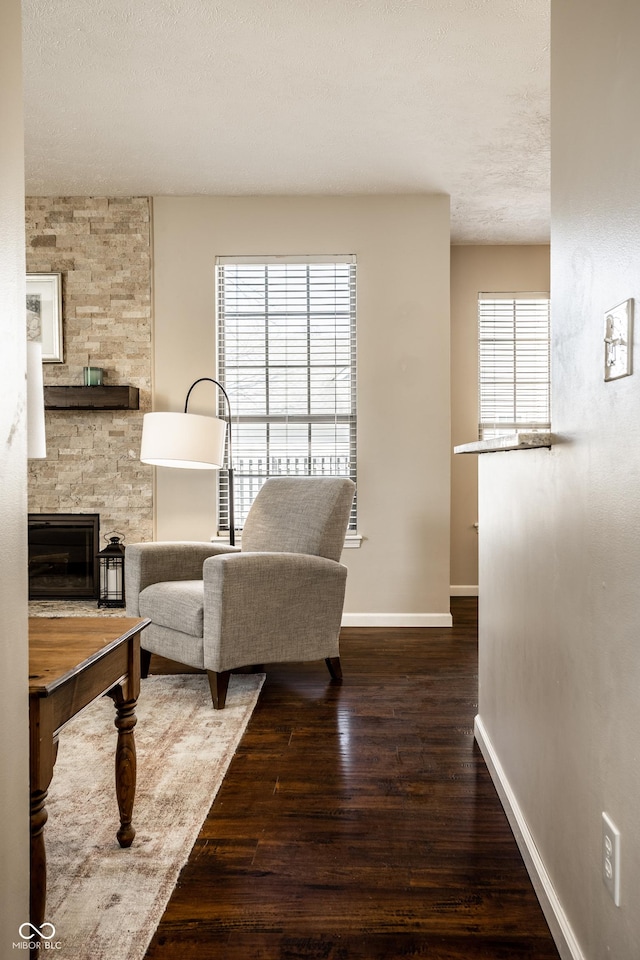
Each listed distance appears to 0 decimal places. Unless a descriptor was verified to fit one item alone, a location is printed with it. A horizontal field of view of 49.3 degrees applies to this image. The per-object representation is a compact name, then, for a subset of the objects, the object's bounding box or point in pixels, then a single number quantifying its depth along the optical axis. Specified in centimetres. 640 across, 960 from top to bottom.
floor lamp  385
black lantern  456
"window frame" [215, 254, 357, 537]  471
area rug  155
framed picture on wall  471
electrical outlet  113
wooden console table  133
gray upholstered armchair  304
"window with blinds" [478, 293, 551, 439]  580
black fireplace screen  476
